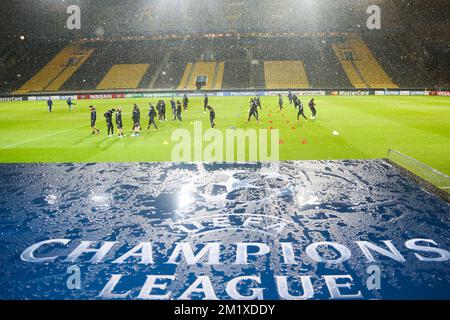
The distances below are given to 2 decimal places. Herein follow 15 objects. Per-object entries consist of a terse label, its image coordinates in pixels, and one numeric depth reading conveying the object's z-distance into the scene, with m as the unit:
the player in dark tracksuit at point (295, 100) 30.62
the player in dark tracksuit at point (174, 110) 30.50
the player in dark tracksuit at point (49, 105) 38.88
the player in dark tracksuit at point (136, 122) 24.45
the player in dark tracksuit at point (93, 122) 24.02
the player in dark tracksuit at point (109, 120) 23.00
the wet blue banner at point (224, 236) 7.27
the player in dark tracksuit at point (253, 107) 28.33
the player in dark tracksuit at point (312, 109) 29.09
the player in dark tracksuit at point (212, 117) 25.85
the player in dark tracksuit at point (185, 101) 36.96
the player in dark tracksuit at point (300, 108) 28.85
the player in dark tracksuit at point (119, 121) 23.56
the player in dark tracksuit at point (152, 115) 25.86
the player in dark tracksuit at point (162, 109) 29.85
